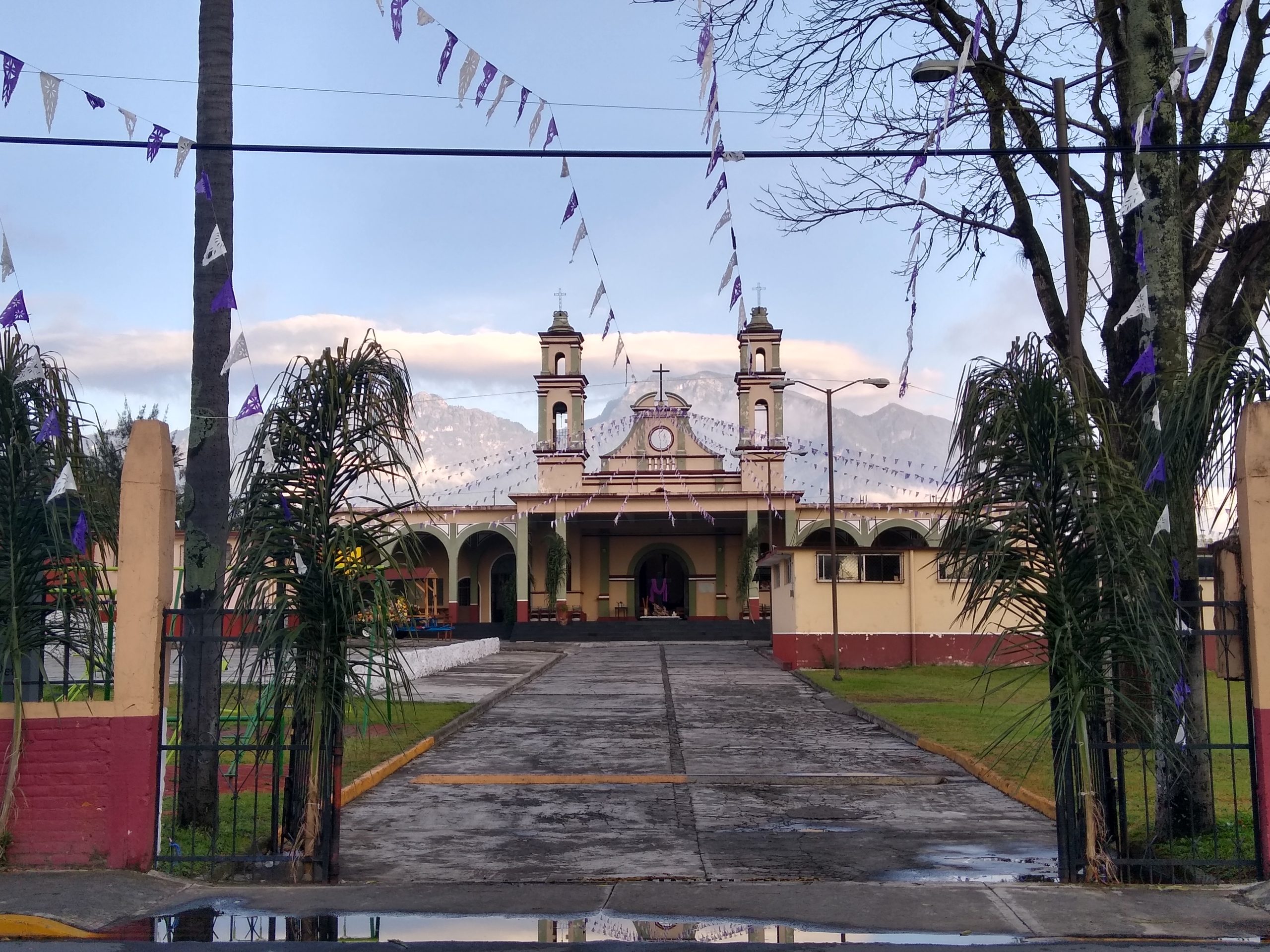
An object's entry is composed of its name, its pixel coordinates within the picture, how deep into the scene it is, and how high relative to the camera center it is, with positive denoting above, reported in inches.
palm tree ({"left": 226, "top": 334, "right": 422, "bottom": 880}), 314.3 +14.4
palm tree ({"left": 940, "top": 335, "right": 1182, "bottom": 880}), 308.0 +10.3
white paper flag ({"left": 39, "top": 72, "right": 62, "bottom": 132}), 339.9 +141.3
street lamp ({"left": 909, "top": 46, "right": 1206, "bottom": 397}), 385.1 +139.5
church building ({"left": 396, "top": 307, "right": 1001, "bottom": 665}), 2006.6 +142.5
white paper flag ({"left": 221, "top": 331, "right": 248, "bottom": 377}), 338.0 +68.3
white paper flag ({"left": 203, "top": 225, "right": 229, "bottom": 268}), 347.9 +100.0
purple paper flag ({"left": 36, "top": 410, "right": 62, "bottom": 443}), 318.7 +45.4
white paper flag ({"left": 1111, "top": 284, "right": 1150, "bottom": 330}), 333.7 +79.2
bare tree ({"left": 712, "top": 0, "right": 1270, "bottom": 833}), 333.1 +112.1
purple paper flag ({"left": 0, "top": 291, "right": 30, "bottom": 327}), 326.0 +76.7
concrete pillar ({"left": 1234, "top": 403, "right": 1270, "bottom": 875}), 308.2 +9.8
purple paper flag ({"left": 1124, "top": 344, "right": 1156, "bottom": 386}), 329.4 +63.5
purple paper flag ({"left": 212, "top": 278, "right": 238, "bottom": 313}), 354.0 +86.8
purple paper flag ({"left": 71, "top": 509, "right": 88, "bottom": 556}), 319.3 +17.7
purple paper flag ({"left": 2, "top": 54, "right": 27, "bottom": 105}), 337.4 +145.1
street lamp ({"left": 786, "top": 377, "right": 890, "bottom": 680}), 1075.9 +52.2
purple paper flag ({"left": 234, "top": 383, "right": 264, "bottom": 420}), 326.0 +52.4
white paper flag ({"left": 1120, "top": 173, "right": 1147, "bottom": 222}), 337.7 +110.8
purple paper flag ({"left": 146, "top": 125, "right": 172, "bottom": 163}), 351.6 +131.1
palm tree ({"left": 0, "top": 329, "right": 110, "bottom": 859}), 327.0 +20.3
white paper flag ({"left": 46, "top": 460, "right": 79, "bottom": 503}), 304.8 +30.1
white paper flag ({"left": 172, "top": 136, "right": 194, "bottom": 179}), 344.8 +126.6
